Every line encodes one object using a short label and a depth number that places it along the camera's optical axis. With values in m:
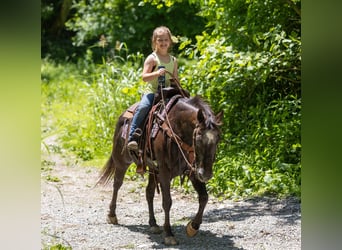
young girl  9.48
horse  8.32
